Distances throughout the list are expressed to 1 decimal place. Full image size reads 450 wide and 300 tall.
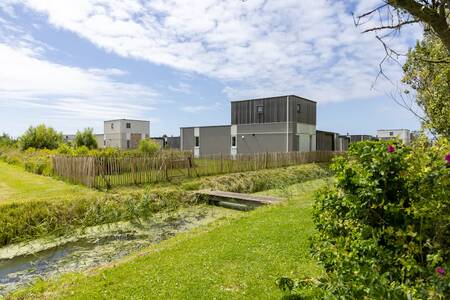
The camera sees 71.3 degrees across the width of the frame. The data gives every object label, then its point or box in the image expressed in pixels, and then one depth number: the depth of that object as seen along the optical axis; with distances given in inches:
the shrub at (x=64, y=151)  833.9
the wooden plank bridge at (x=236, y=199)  468.1
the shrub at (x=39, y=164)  675.3
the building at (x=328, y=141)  1274.6
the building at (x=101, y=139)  2028.8
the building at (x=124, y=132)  1819.6
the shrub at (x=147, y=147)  1063.7
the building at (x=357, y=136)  1742.4
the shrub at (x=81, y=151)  812.6
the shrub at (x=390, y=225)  89.7
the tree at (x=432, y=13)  93.7
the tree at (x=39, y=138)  1211.2
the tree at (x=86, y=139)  1245.4
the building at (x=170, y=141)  1624.0
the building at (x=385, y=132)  1953.7
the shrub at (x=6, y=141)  1510.8
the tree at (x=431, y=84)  287.1
